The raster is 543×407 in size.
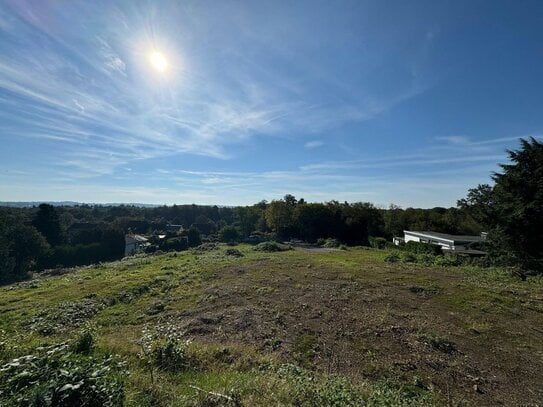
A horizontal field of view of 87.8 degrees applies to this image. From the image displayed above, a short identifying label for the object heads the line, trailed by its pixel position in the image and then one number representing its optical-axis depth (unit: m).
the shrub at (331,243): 48.66
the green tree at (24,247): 47.47
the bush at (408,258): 29.77
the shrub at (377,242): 46.78
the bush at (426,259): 28.16
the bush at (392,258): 29.58
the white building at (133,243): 60.59
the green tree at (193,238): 62.25
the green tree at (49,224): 60.41
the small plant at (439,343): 9.53
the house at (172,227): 98.01
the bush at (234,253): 35.44
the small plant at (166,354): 5.93
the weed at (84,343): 5.62
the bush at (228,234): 66.89
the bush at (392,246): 39.31
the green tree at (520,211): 22.77
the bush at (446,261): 27.37
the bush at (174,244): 56.39
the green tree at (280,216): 61.62
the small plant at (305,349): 8.54
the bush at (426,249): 32.95
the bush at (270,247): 41.88
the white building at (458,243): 34.34
